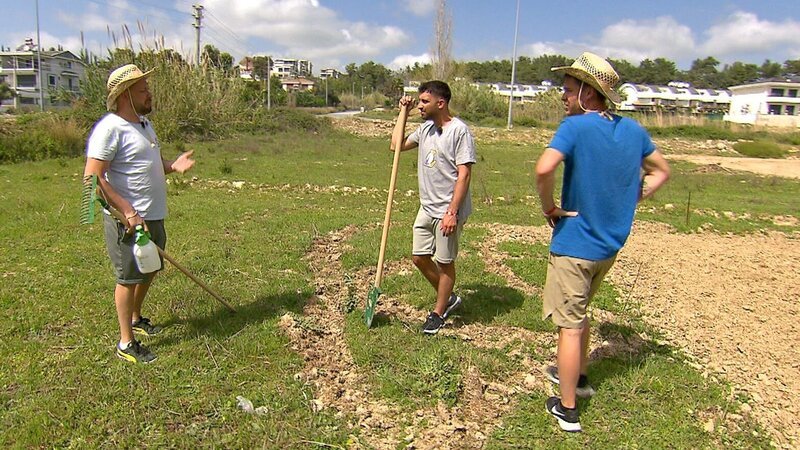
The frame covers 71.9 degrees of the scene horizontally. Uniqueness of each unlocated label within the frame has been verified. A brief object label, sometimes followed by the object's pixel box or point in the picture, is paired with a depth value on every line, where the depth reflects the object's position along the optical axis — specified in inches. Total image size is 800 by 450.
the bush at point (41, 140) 572.1
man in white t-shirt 137.6
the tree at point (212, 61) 876.0
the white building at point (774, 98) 2578.7
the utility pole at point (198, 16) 1090.1
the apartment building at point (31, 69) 2588.6
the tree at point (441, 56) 1432.5
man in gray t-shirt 160.4
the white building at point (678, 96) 3063.5
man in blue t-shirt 113.0
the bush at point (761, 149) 1023.6
